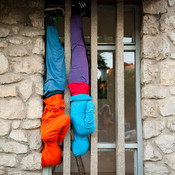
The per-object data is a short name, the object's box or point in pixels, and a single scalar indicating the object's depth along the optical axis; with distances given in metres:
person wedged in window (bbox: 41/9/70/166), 2.20
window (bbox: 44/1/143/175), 2.50
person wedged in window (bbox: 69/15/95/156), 2.22
